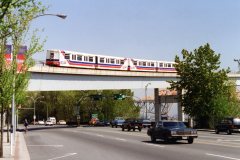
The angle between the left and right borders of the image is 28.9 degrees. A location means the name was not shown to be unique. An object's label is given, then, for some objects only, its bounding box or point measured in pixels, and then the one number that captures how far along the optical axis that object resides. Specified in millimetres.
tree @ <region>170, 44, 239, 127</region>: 60406
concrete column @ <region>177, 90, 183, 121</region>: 88562
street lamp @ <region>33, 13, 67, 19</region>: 27109
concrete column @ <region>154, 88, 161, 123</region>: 92106
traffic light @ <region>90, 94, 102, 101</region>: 105062
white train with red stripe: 60312
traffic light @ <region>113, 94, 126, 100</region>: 102562
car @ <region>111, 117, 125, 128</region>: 74062
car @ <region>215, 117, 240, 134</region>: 44594
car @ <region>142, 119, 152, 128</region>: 64019
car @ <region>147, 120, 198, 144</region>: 27031
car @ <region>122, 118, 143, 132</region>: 52562
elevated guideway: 57781
